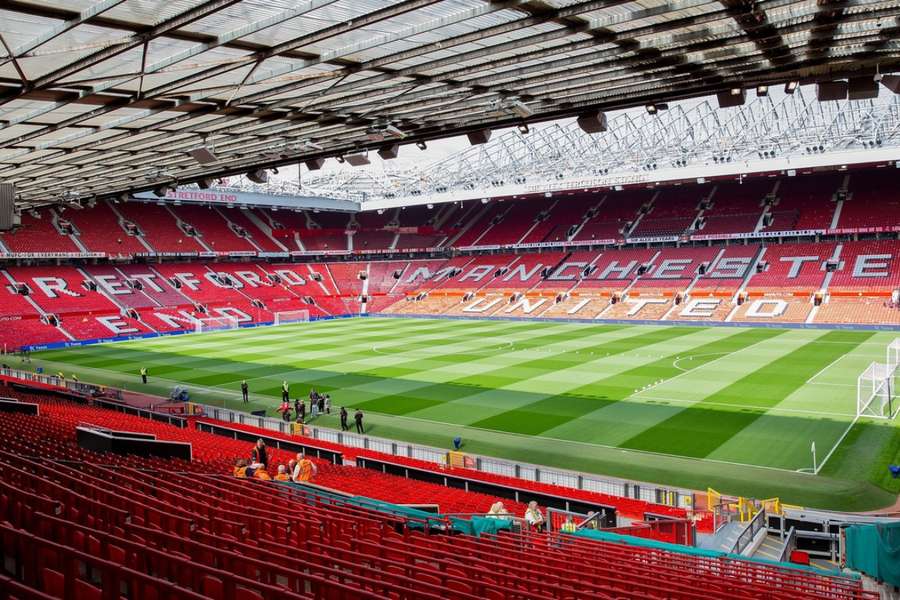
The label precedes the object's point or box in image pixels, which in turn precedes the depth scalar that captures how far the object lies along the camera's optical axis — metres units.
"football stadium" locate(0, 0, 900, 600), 7.89
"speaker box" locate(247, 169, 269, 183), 21.25
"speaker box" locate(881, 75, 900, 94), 12.16
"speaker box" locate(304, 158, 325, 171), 19.75
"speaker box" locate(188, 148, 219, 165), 16.44
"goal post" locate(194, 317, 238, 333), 59.86
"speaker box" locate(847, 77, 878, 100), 12.21
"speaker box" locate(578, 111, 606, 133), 15.16
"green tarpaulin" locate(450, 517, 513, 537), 10.81
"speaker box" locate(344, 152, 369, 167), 18.80
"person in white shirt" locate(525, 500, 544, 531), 12.39
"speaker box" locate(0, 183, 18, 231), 17.09
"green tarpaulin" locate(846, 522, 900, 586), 10.49
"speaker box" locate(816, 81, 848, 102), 12.73
